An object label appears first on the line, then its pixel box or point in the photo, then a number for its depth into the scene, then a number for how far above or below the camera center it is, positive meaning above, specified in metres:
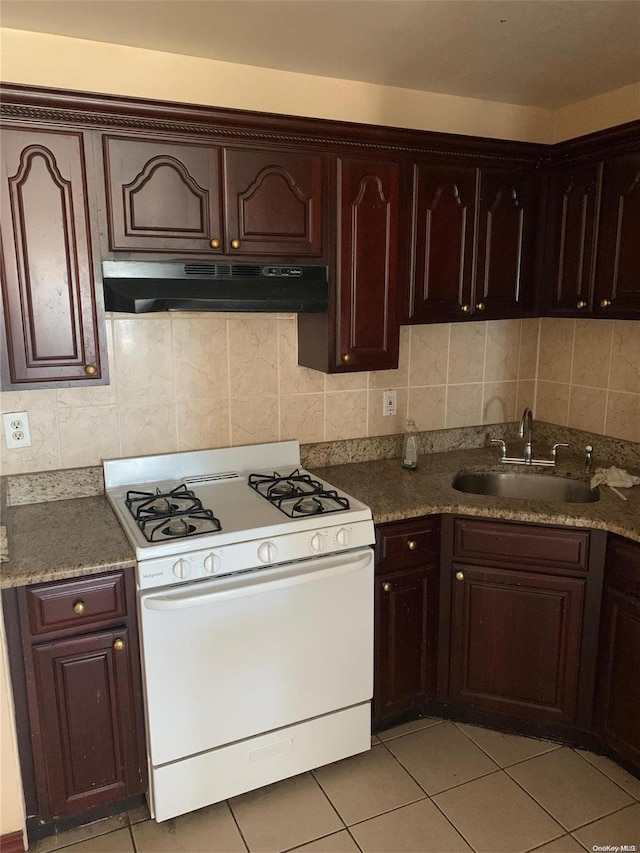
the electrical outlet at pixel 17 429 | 2.22 -0.40
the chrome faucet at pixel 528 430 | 2.86 -0.53
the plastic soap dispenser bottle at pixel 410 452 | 2.72 -0.59
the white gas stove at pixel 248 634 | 1.91 -1.00
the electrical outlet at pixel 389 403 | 2.86 -0.41
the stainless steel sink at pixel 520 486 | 2.74 -0.75
